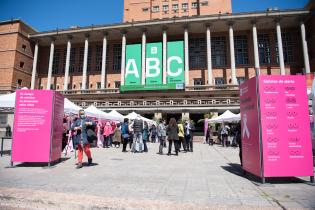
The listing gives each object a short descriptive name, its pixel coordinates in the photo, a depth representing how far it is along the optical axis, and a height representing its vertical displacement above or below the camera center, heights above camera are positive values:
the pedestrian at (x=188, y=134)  14.38 +0.10
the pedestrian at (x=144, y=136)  14.39 -0.01
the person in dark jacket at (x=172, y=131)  11.89 +0.24
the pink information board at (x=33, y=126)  7.98 +0.29
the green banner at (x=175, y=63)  37.62 +11.32
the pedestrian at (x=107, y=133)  17.91 +0.18
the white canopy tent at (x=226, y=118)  19.77 +1.55
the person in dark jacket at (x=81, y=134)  7.95 +0.04
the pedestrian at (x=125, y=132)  13.88 +0.21
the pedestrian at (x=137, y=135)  13.66 +0.04
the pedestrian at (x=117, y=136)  17.84 -0.03
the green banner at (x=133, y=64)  39.53 +11.46
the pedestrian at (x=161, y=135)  13.08 +0.05
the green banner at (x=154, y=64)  38.91 +11.40
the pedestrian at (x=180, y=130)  12.76 +0.31
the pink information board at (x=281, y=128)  5.79 +0.21
